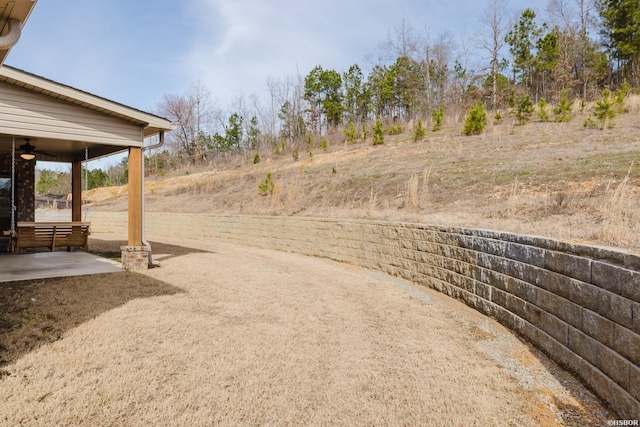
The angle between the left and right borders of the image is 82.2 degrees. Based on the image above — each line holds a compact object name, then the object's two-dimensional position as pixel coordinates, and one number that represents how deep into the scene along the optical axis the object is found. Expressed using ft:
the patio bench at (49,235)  24.90
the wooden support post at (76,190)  31.96
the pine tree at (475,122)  43.86
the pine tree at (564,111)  41.68
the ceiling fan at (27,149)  25.33
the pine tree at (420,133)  48.80
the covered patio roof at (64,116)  18.42
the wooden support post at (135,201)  22.47
